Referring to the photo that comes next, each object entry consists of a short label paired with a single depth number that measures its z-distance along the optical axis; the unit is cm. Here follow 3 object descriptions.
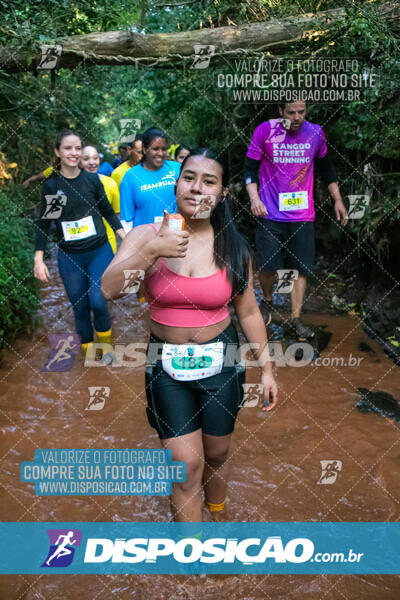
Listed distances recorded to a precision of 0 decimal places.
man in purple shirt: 464
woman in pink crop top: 230
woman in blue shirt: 455
